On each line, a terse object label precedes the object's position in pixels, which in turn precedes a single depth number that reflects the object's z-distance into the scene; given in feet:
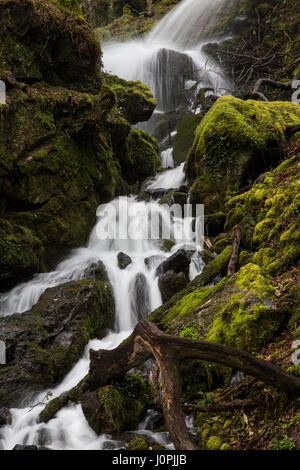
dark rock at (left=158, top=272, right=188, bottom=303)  23.11
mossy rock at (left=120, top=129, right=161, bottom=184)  45.32
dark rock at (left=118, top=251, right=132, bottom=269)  28.19
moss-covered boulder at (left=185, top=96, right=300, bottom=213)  28.48
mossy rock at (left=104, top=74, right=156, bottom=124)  46.85
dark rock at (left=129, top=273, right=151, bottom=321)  24.39
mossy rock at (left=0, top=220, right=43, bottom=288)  24.40
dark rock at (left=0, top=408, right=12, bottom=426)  14.37
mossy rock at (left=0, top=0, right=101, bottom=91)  28.89
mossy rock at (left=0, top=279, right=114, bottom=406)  16.76
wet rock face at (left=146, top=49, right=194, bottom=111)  73.56
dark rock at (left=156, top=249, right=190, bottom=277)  23.30
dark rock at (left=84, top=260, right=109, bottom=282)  26.35
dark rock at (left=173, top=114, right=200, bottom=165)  52.31
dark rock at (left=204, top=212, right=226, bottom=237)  27.58
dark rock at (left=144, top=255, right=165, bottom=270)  27.20
